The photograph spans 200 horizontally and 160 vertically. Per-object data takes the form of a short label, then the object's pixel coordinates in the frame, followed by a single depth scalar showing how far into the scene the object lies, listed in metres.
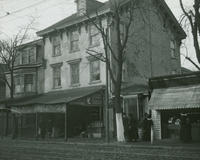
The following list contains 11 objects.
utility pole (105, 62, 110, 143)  21.53
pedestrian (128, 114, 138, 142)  21.53
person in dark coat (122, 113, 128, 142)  22.69
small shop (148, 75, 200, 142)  20.16
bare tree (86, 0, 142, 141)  21.89
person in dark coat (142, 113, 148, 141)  21.83
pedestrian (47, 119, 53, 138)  29.75
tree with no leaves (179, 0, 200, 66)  17.58
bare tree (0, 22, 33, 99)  32.63
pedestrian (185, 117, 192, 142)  19.73
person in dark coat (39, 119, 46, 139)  27.95
